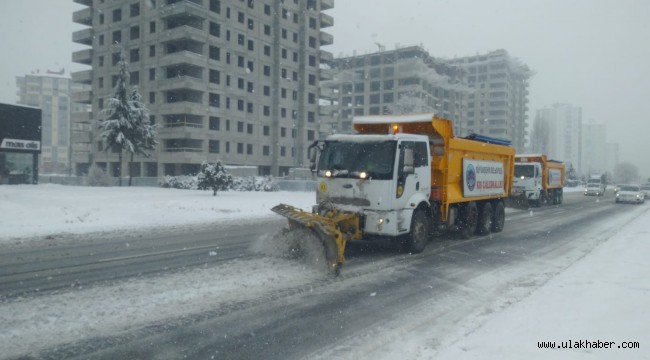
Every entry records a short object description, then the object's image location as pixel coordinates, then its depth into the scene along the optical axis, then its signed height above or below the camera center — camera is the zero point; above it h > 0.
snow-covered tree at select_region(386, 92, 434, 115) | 70.94 +10.10
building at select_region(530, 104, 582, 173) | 102.14 +8.57
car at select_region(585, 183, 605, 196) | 49.12 -1.33
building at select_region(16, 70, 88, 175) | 152.38 +18.52
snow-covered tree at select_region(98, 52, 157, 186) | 40.47 +4.02
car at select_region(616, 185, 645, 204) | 35.78 -1.34
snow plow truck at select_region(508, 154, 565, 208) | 29.83 -0.15
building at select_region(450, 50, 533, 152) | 128.75 +21.86
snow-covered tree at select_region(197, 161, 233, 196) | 29.56 -0.57
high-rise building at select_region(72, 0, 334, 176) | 54.09 +11.58
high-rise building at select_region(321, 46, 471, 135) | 94.81 +18.95
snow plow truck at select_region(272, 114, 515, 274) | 9.90 -0.27
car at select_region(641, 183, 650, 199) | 46.44 -1.13
